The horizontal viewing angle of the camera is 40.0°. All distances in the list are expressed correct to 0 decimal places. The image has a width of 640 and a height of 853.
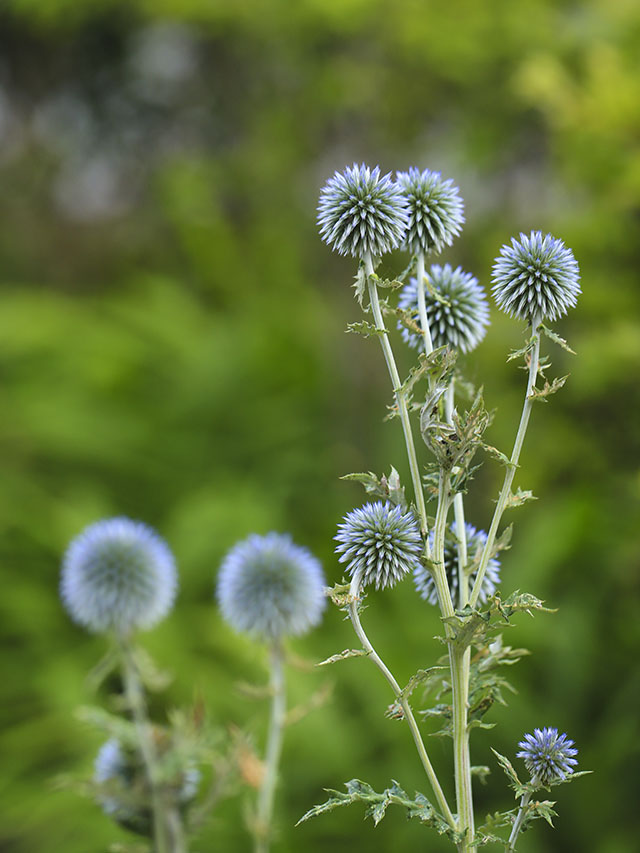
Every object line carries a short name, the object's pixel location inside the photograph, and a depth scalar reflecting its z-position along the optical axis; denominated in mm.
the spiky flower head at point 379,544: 835
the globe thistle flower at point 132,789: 1231
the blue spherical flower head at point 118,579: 1468
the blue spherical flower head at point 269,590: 1479
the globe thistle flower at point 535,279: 835
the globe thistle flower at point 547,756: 802
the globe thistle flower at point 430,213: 864
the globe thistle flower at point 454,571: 927
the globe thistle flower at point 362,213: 830
